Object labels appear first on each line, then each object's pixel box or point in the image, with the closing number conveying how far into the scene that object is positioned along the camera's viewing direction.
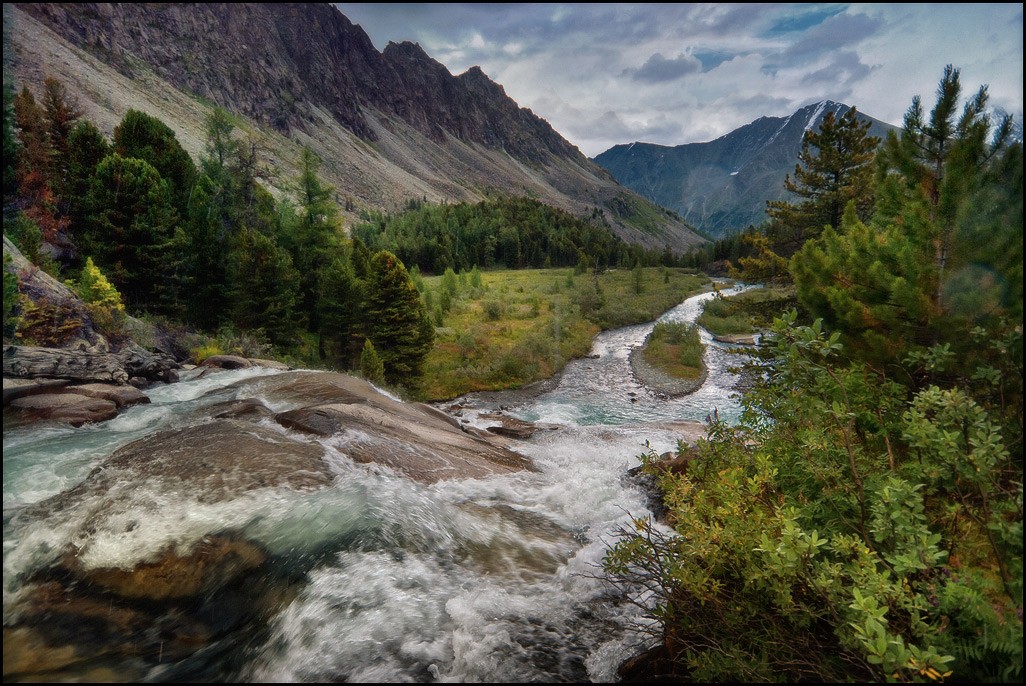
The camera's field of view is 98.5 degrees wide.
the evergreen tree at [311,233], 35.00
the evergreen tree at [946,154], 6.94
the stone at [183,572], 6.07
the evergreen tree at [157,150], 32.22
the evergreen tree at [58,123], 28.78
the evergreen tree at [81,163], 26.59
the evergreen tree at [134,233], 26.16
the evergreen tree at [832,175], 21.36
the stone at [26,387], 11.43
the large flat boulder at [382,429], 11.12
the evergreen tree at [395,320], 30.75
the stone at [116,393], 13.34
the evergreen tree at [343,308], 32.22
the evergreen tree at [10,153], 24.17
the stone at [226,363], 20.95
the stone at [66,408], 11.26
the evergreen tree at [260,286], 28.88
